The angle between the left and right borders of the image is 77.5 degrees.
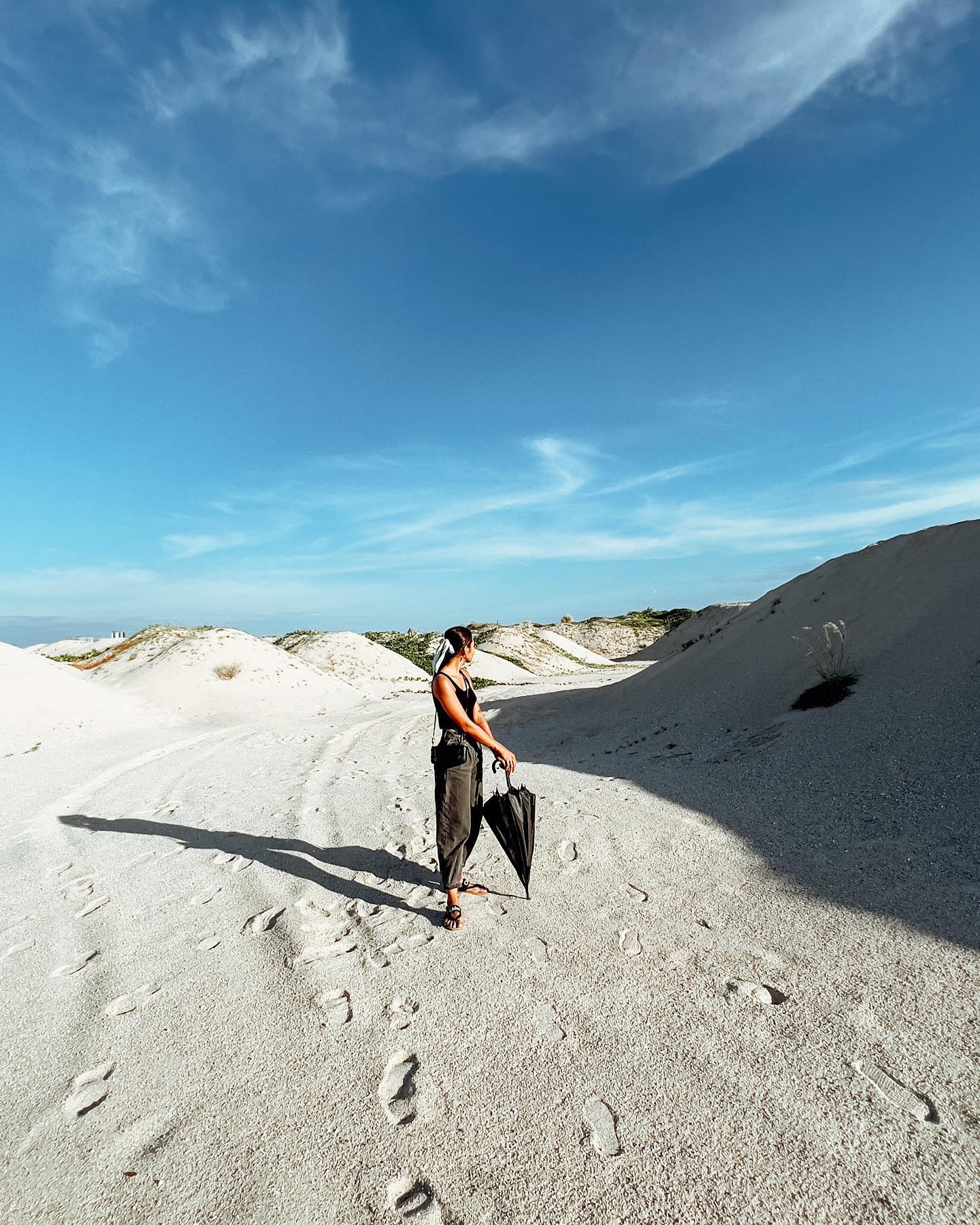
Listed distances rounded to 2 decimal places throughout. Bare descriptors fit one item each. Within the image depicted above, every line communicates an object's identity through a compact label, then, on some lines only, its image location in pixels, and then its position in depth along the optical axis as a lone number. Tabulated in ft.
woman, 12.05
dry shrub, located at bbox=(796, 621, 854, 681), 26.18
